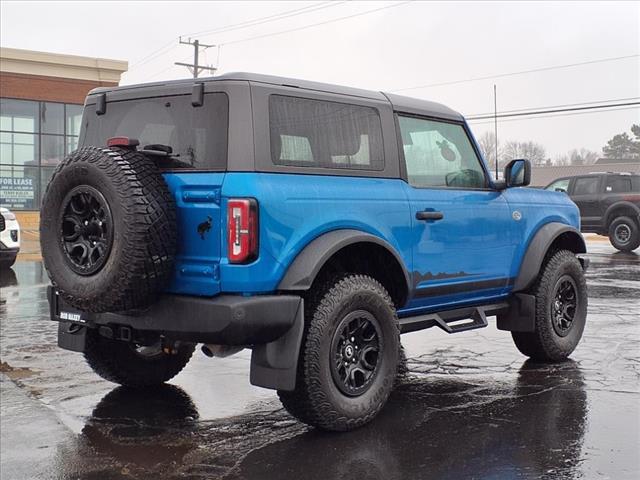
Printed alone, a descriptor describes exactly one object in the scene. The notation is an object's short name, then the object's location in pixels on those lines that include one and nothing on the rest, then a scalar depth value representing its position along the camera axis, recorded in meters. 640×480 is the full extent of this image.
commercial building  31.00
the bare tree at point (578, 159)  77.00
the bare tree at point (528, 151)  59.50
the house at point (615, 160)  66.54
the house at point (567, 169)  59.91
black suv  18.72
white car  13.77
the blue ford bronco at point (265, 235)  4.11
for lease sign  31.23
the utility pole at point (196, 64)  42.22
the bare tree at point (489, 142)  45.69
